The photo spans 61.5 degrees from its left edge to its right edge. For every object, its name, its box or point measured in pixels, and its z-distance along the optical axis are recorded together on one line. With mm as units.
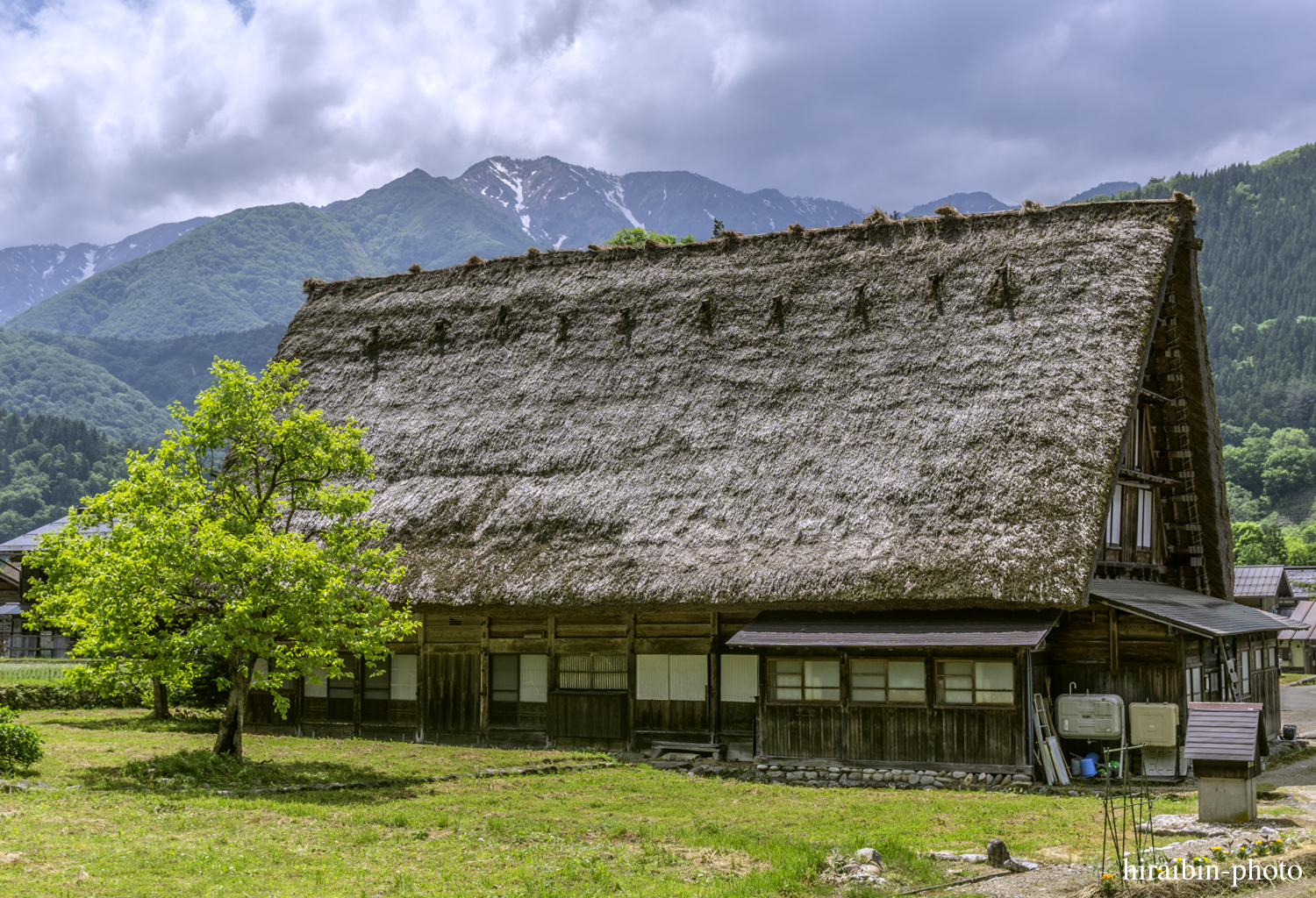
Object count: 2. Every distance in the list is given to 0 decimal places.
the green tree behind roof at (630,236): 39188
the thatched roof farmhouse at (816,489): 16812
